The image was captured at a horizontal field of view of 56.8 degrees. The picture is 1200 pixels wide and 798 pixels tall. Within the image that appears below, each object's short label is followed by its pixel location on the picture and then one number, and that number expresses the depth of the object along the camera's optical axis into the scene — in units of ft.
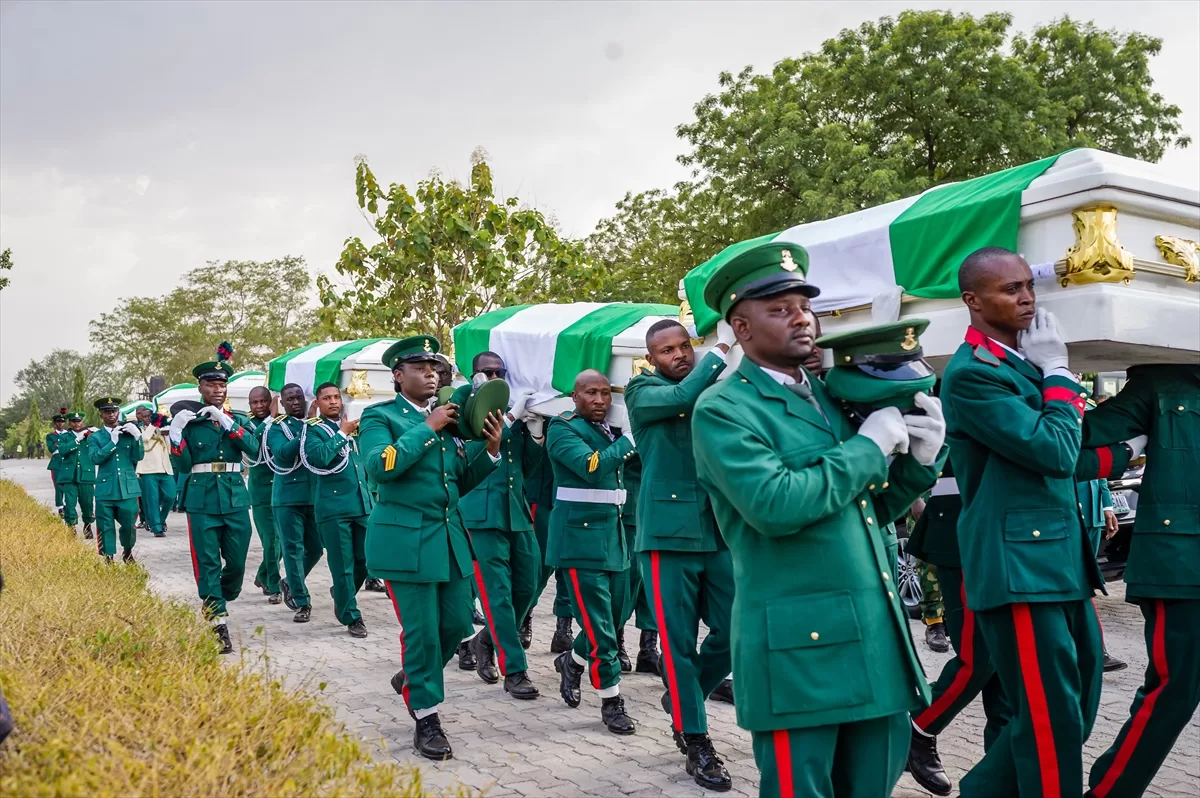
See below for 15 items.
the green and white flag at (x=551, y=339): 22.54
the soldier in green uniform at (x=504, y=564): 20.74
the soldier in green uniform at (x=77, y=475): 53.67
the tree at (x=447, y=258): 53.31
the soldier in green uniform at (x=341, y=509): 27.78
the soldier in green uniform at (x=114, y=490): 40.22
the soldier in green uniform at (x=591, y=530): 18.71
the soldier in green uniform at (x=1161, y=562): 12.13
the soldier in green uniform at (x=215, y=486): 26.63
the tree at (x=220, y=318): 160.56
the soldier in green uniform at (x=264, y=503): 33.78
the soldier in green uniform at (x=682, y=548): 15.52
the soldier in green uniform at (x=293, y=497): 30.12
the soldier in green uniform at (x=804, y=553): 8.84
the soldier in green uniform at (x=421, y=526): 16.84
